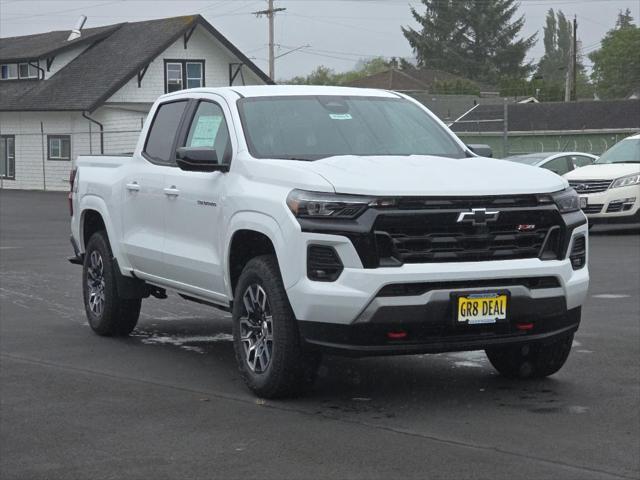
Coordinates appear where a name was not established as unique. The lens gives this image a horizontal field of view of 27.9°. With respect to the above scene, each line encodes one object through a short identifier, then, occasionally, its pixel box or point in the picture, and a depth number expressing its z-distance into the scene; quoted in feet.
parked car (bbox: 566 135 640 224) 71.46
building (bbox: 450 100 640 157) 176.86
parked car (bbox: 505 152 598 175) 85.87
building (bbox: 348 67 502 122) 324.48
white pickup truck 23.73
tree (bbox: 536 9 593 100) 595.06
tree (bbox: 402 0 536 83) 370.94
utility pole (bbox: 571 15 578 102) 251.80
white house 167.43
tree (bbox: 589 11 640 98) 419.54
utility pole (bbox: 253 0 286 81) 193.77
